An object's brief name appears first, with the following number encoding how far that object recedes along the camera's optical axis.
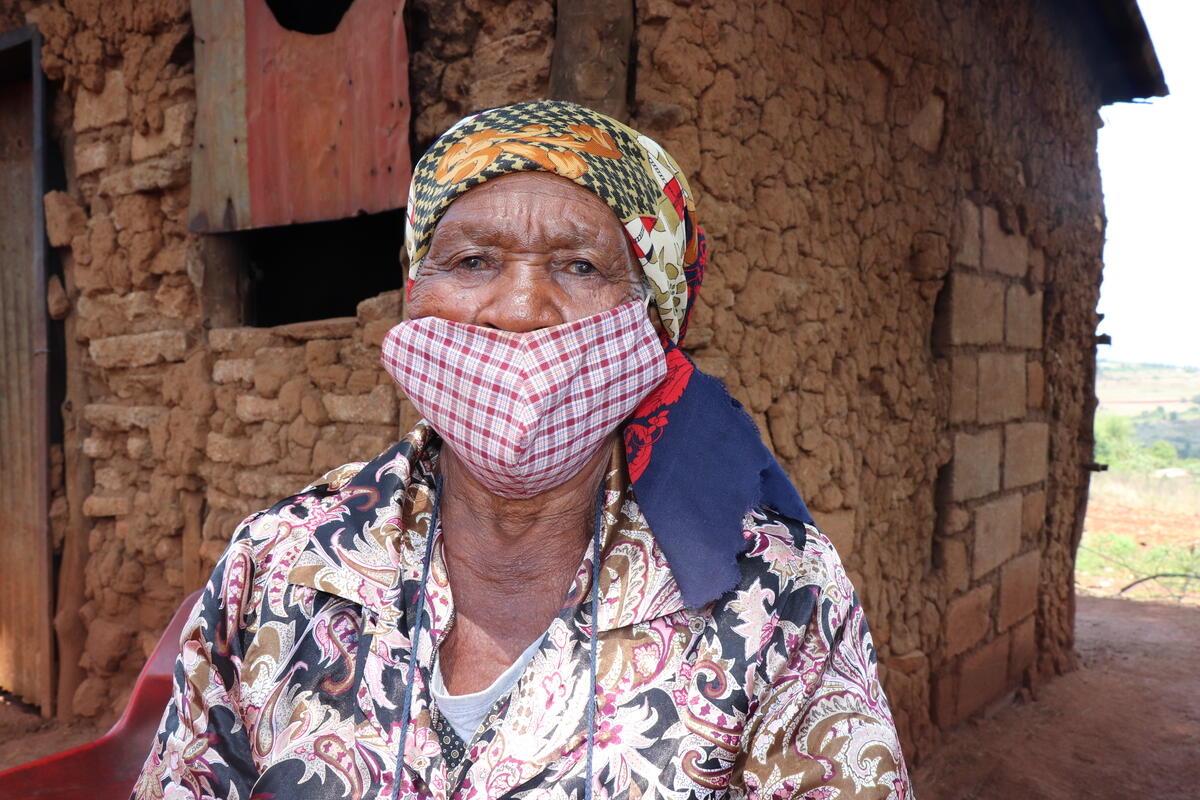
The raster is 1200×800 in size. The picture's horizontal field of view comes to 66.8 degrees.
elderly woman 1.20
